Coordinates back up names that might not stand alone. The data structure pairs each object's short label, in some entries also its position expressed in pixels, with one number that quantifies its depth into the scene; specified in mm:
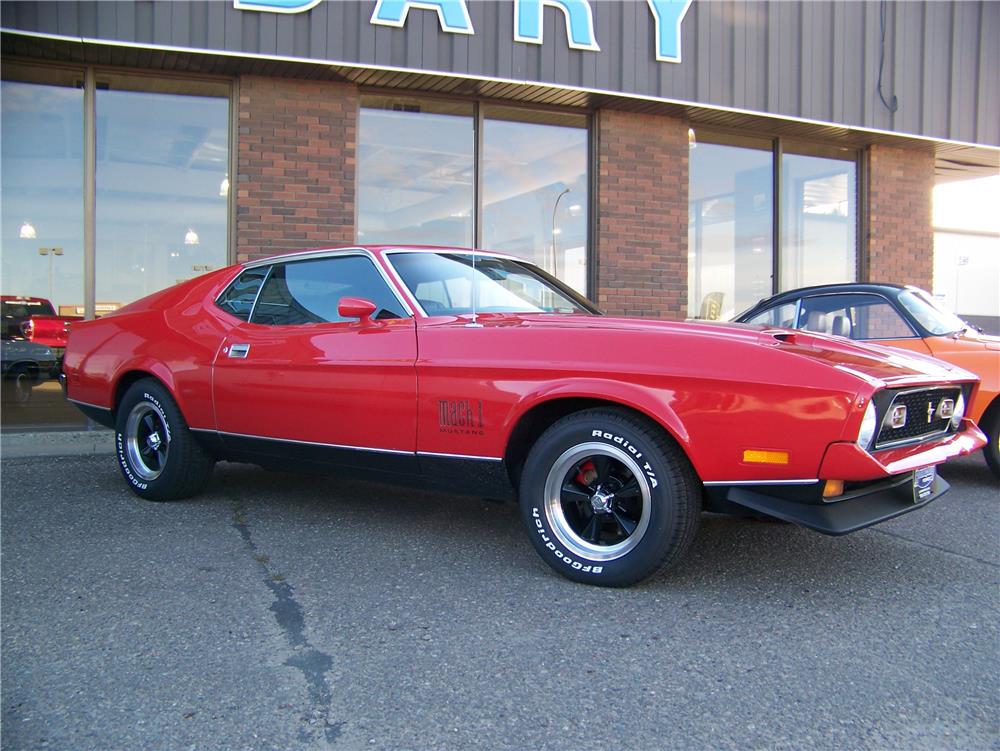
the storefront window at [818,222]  10211
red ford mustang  3006
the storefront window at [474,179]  8367
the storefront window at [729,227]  9609
